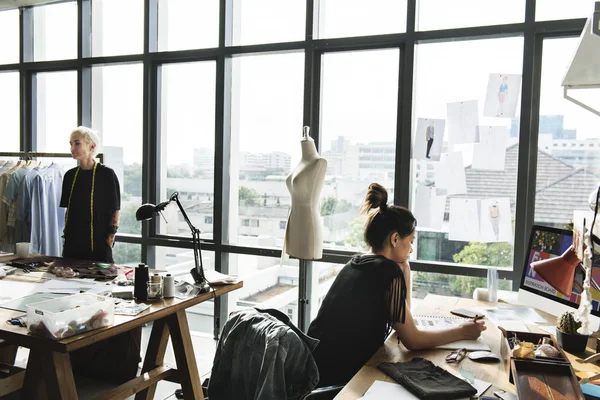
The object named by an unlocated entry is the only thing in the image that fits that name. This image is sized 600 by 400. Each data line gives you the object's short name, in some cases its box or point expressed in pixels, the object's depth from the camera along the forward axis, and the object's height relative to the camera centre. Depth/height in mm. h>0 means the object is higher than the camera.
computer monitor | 2064 -484
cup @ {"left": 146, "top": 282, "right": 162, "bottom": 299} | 2357 -602
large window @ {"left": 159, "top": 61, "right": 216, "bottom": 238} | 4145 +169
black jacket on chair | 1447 -593
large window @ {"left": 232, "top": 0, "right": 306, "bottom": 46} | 3752 +1095
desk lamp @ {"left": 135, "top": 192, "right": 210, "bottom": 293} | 2451 -459
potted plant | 1834 -594
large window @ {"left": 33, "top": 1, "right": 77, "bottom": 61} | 4617 +1188
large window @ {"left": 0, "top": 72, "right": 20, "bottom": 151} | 4965 +468
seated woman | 1880 -592
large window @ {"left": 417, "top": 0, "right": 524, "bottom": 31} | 3166 +1010
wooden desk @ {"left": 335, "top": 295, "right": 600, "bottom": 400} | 1508 -662
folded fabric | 1410 -632
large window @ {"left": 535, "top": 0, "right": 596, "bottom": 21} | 3002 +980
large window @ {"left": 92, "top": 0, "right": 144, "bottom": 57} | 4324 +1168
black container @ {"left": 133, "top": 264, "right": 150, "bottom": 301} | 2361 -580
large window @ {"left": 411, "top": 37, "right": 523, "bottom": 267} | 3184 +123
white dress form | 3152 -245
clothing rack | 4158 +30
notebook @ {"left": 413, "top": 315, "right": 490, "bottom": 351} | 1895 -669
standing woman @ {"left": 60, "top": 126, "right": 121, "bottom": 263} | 3705 -362
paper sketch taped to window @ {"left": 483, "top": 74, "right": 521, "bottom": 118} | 3135 +470
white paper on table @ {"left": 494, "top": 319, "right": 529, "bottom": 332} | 2062 -647
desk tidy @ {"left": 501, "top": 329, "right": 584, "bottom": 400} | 1209 -526
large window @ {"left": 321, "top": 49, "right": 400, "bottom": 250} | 3521 +247
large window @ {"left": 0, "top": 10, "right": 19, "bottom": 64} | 4867 +1177
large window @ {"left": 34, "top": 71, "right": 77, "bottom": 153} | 4695 +472
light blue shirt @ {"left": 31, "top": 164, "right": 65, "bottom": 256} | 4250 -475
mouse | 1755 -652
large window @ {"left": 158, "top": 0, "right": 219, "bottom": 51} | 4043 +1135
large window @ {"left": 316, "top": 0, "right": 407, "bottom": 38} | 3457 +1052
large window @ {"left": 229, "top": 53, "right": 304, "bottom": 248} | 3852 +181
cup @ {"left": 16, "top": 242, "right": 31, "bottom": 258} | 3344 -612
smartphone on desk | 2406 -691
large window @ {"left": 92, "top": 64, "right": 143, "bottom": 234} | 4406 +314
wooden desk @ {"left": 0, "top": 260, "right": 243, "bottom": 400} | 1910 -891
